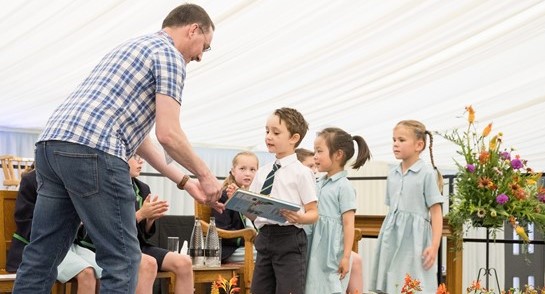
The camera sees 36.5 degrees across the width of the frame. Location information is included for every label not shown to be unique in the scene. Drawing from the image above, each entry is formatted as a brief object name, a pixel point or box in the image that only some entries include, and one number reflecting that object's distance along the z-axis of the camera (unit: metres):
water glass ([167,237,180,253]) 5.02
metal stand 4.36
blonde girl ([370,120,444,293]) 4.26
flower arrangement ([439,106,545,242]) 4.48
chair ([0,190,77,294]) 4.32
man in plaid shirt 2.42
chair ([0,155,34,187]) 8.20
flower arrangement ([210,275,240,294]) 2.12
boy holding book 3.60
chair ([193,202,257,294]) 4.84
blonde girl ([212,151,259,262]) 4.93
